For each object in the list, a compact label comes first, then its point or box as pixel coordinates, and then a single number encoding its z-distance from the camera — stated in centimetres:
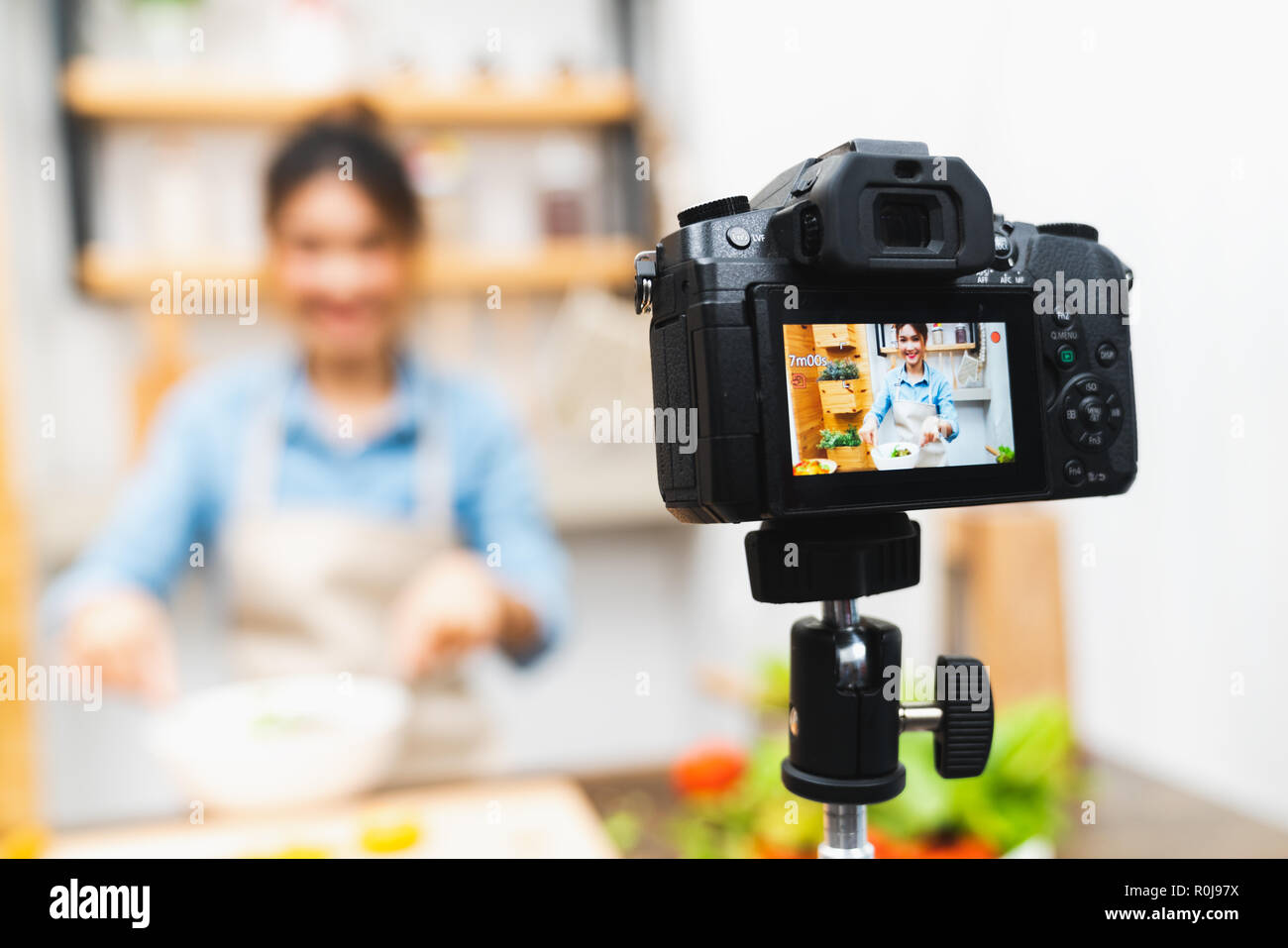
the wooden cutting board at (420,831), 87
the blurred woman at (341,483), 159
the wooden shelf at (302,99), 192
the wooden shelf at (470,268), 194
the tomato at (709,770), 88
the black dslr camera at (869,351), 37
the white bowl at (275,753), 92
